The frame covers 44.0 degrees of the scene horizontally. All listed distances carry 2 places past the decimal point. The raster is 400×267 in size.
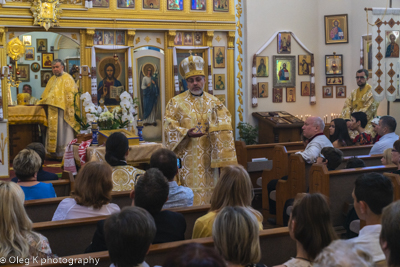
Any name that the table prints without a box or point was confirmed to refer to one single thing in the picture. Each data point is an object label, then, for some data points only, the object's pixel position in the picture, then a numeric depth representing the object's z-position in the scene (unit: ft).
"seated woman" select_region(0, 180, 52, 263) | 8.93
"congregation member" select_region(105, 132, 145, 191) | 15.73
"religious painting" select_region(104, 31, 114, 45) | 36.58
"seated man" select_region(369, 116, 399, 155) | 22.85
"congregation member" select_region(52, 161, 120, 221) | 11.72
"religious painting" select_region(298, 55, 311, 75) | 42.19
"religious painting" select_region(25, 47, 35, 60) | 49.55
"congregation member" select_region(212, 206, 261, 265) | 7.45
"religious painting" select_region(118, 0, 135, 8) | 36.55
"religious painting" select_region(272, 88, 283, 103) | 41.43
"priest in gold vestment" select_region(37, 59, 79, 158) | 36.55
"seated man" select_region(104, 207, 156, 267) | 7.46
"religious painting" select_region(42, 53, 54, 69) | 49.85
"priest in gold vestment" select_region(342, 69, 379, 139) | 35.91
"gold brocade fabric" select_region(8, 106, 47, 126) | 36.40
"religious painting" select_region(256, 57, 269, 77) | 40.75
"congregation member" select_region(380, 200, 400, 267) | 6.79
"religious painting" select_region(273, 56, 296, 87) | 41.42
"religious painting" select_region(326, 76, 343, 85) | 41.86
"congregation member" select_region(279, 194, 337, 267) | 8.30
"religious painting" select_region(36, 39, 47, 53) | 49.72
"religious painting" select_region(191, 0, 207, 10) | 38.71
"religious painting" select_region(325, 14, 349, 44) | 41.24
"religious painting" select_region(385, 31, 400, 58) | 31.14
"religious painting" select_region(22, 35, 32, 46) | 48.81
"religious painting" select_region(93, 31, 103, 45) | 36.32
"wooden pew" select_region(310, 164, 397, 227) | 17.79
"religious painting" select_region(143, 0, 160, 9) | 37.27
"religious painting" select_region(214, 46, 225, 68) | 39.63
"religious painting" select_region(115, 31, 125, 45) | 36.78
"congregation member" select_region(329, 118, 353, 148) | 24.83
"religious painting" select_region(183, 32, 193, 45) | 38.78
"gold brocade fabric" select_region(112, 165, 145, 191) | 16.38
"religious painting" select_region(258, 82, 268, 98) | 40.93
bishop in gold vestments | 21.70
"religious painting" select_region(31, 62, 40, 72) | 49.75
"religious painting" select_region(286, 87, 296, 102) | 42.01
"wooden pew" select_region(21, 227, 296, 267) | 11.22
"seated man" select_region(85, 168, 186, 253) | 10.28
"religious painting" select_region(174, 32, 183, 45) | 38.47
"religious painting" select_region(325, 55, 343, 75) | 41.73
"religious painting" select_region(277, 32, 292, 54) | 41.32
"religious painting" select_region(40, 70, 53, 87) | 49.98
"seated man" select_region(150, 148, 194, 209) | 13.06
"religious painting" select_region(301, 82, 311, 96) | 42.50
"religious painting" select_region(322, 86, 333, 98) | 42.44
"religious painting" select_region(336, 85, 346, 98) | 41.75
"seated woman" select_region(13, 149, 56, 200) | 13.99
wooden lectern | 37.81
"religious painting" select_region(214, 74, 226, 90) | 39.68
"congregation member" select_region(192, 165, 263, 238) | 10.87
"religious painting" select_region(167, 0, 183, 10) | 37.96
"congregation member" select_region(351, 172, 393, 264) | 9.82
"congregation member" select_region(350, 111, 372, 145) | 26.84
